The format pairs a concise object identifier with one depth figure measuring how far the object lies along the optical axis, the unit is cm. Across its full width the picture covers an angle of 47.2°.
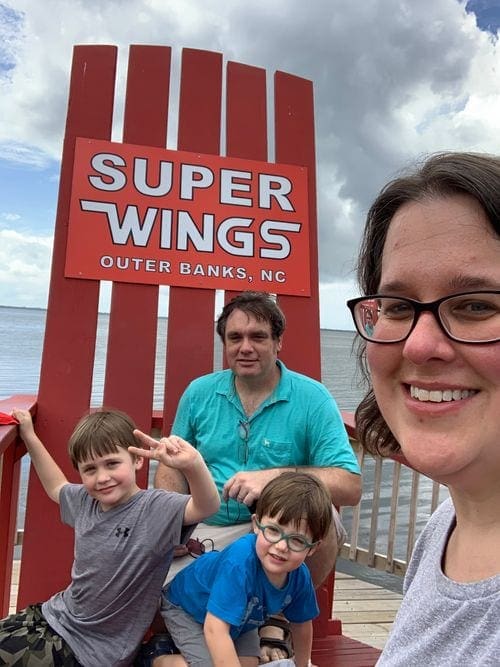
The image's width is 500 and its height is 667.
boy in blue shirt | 146
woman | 63
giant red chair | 226
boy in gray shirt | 154
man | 193
